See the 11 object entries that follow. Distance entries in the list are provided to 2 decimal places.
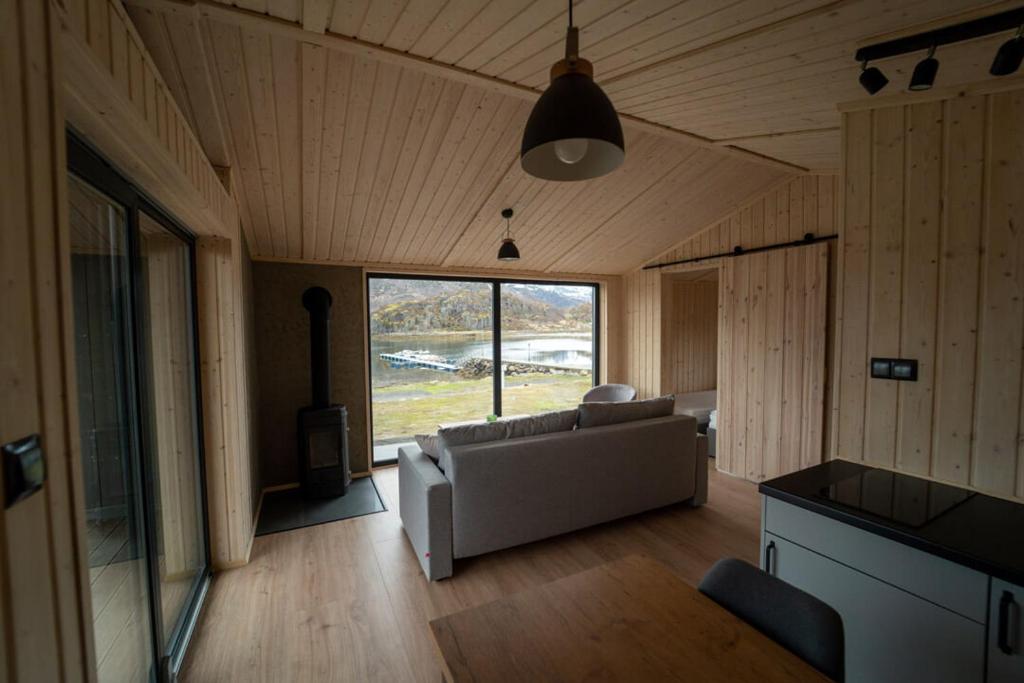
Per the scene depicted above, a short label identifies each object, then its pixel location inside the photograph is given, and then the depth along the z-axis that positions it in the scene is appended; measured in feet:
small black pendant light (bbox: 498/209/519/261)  12.62
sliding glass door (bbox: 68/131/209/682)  4.55
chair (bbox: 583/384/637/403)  18.34
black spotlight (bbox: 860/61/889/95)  6.00
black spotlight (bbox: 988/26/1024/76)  5.01
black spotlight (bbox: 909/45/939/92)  5.45
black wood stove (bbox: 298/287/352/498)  13.20
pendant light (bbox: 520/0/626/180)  3.73
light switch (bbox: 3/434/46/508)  2.42
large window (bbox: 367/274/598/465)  16.78
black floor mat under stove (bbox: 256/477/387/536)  11.75
